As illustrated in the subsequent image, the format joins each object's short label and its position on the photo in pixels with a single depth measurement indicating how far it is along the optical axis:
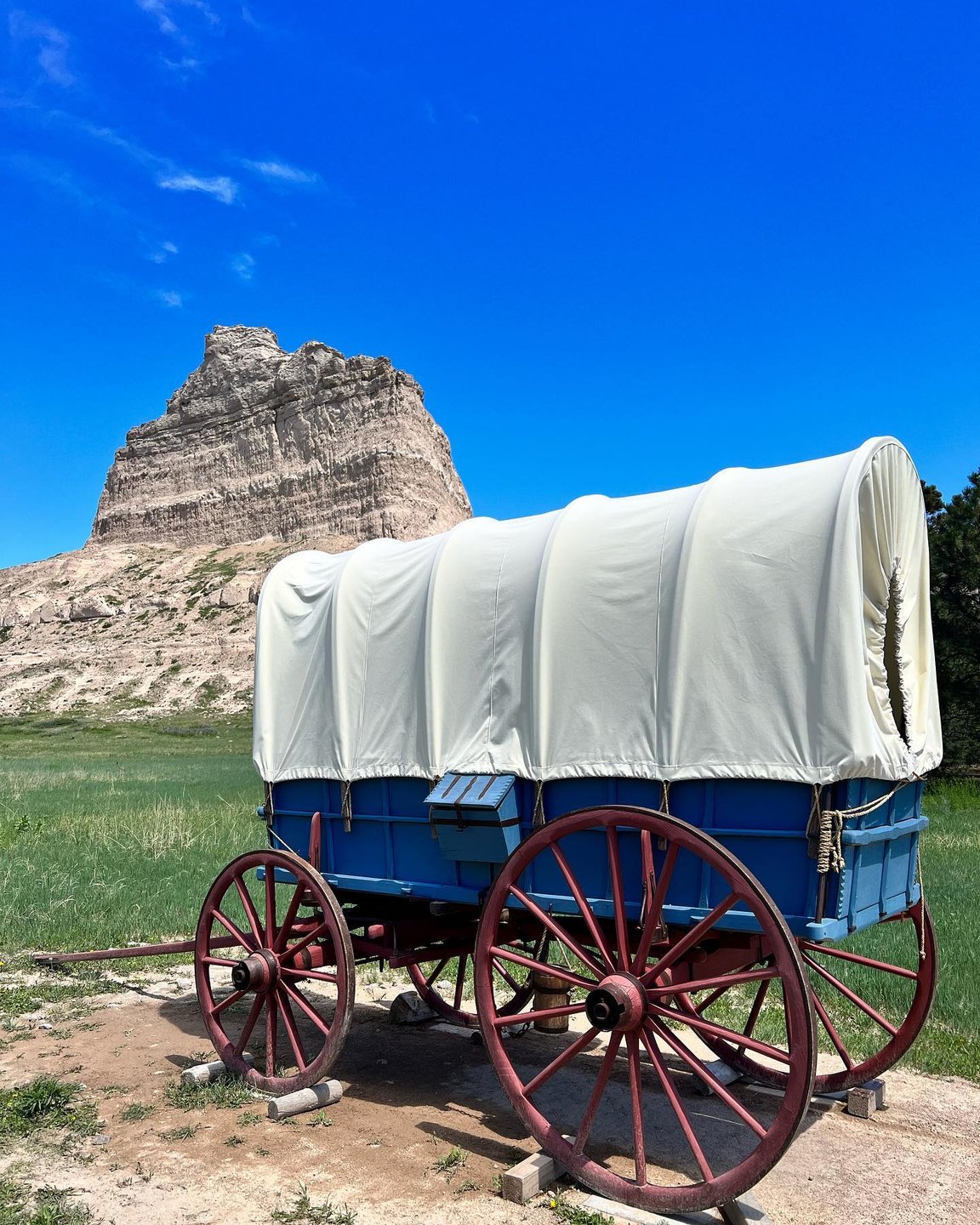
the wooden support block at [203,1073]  5.95
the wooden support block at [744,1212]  4.09
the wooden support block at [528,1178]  4.39
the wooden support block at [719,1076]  5.86
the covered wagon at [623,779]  4.27
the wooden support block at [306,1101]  5.40
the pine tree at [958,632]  22.59
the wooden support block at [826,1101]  5.56
